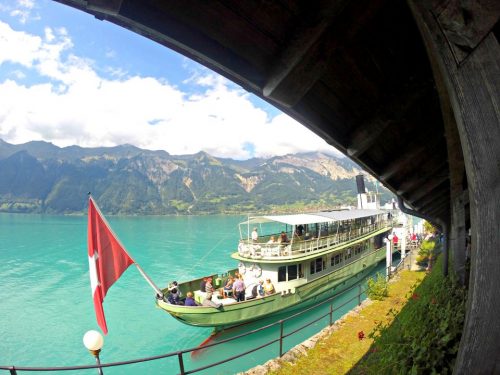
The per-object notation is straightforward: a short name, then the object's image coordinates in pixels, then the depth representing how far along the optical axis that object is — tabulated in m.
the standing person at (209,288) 14.73
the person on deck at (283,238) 17.20
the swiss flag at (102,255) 7.70
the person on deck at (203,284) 16.03
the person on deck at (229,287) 14.80
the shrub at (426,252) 20.50
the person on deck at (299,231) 18.51
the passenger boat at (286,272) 13.69
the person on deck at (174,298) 13.81
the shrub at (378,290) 13.04
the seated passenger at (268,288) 15.25
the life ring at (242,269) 16.73
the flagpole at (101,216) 8.43
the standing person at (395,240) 33.40
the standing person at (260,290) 14.91
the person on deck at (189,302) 13.46
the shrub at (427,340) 3.58
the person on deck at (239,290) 14.57
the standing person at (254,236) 16.61
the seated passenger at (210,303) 13.24
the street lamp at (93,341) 4.91
